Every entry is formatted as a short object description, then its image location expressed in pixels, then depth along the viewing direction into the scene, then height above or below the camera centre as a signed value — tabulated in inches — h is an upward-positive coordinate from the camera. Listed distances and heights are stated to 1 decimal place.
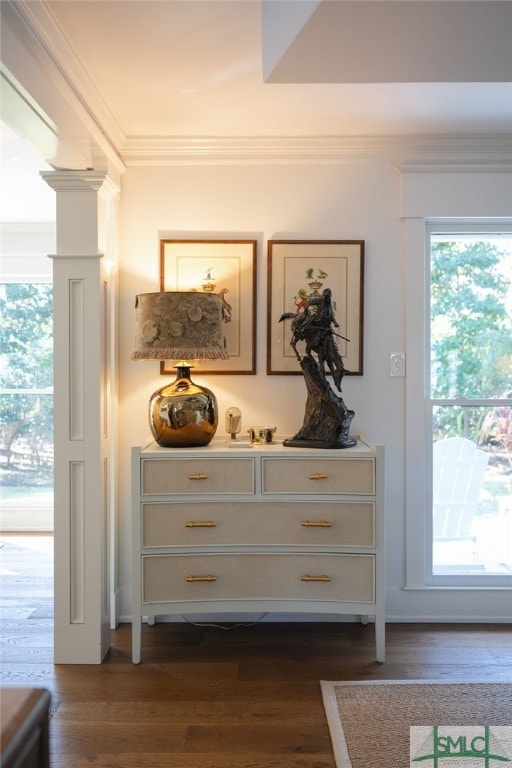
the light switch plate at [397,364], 129.0 +1.6
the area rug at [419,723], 84.0 -48.5
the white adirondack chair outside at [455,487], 133.3 -23.3
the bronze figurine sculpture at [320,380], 114.5 -1.4
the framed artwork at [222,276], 128.6 +18.8
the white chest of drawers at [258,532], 109.7 -26.8
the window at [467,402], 131.9 -6.0
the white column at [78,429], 111.6 -9.8
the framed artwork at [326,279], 128.3 +18.1
